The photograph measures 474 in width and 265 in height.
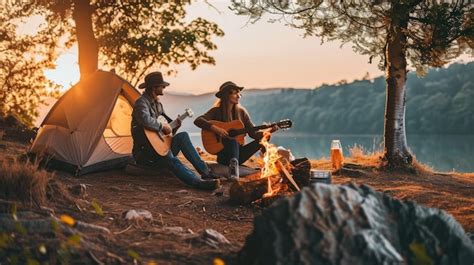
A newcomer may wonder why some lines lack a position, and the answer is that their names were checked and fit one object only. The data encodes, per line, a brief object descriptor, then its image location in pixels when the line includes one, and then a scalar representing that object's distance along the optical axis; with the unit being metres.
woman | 8.57
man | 8.04
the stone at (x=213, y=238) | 4.46
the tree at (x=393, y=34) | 11.27
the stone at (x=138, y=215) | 5.14
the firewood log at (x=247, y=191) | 6.69
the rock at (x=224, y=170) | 8.80
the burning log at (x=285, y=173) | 6.64
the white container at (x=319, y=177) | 7.01
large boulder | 3.51
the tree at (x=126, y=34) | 15.34
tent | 8.70
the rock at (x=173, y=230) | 4.78
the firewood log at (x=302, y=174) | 7.01
